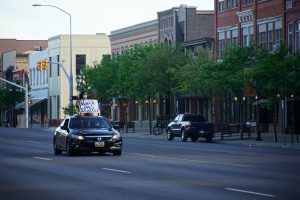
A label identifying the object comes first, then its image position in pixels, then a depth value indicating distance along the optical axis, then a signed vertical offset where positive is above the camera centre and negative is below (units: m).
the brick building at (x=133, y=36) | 96.50 +9.40
